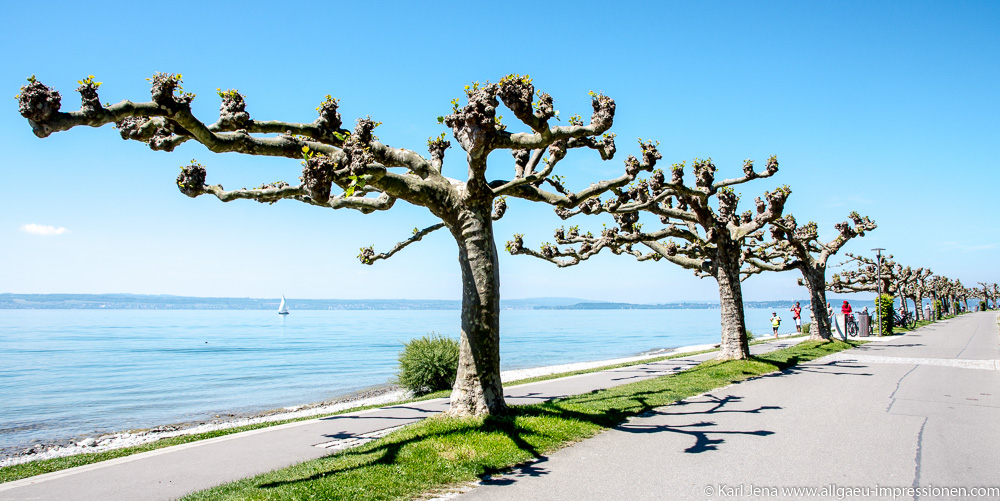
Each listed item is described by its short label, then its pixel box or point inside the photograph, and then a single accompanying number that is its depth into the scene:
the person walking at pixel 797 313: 40.78
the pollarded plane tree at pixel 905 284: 51.50
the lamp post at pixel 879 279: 34.05
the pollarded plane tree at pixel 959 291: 89.43
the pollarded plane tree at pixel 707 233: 15.77
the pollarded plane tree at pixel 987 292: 110.38
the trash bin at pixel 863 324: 32.78
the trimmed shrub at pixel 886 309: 34.22
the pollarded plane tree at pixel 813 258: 24.34
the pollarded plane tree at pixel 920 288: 59.62
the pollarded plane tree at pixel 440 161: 7.01
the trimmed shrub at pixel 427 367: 16.55
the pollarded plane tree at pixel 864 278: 42.47
